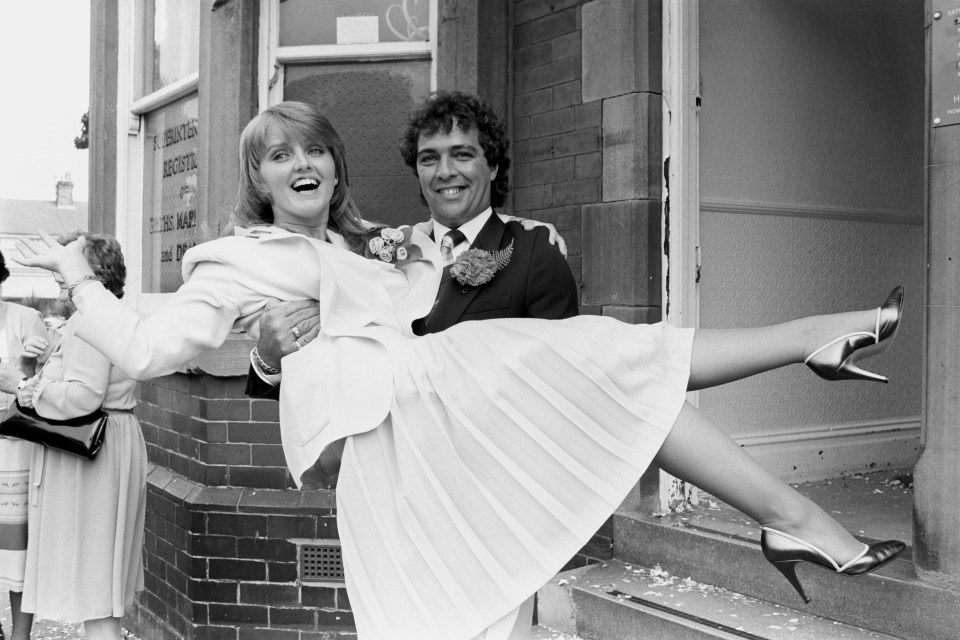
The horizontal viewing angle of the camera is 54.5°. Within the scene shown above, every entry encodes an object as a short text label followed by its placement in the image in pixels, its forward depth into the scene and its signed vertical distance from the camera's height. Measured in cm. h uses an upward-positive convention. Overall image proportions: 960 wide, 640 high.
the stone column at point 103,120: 647 +150
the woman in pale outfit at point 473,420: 229 -21
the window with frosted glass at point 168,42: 585 +192
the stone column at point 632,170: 442 +80
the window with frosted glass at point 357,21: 501 +170
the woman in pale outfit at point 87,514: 422 -83
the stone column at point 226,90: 501 +132
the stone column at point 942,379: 318 -14
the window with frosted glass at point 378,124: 498 +114
